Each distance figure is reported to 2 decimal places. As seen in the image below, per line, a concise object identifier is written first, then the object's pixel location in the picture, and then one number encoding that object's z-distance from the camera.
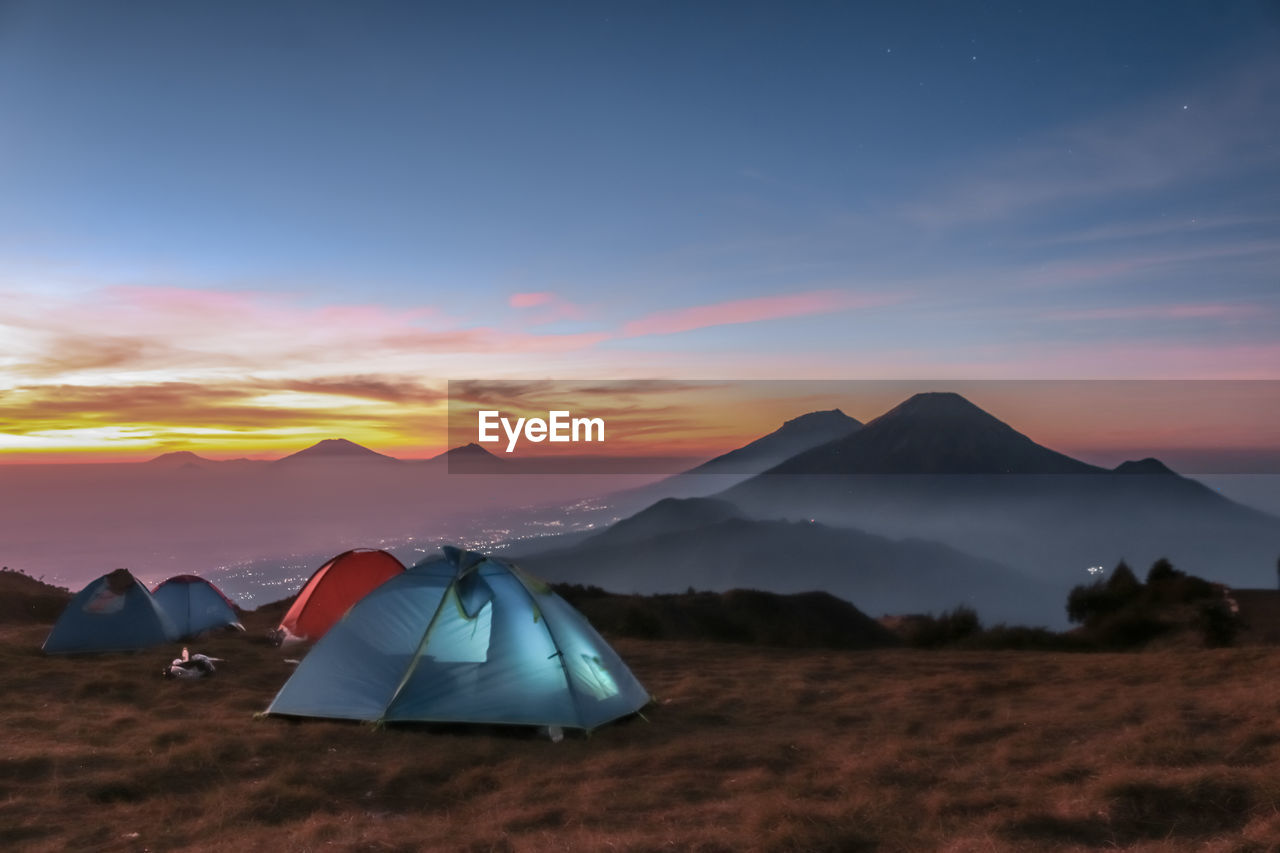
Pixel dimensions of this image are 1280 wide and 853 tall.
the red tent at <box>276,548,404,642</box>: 17.52
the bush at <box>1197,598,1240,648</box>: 19.64
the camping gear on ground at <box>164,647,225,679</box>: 13.62
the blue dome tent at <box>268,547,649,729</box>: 10.26
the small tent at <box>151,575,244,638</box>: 18.61
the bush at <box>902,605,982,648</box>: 23.08
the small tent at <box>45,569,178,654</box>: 16.55
